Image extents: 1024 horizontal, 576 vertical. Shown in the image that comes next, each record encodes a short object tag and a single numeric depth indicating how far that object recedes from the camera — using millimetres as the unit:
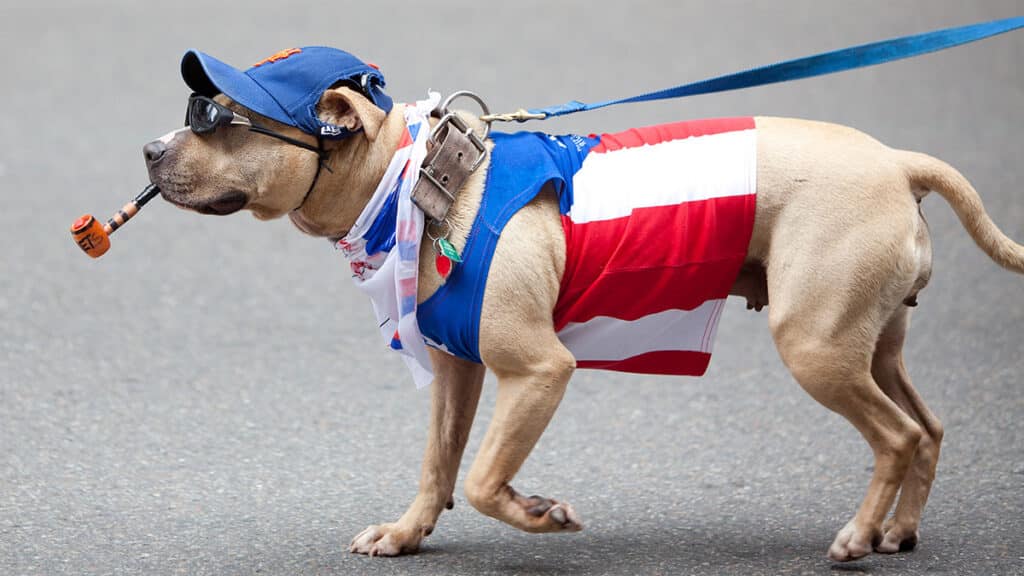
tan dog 7766
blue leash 8492
